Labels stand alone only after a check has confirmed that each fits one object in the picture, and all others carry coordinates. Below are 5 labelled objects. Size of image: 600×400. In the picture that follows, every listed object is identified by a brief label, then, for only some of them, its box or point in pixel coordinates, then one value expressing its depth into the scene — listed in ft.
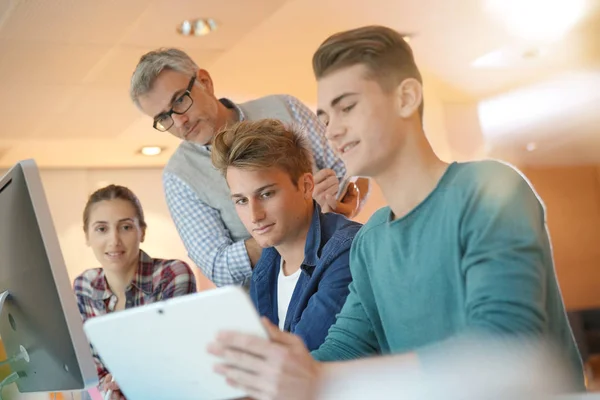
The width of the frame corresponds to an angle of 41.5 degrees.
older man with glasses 5.73
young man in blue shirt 5.37
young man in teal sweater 3.68
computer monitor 4.20
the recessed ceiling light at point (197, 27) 6.63
